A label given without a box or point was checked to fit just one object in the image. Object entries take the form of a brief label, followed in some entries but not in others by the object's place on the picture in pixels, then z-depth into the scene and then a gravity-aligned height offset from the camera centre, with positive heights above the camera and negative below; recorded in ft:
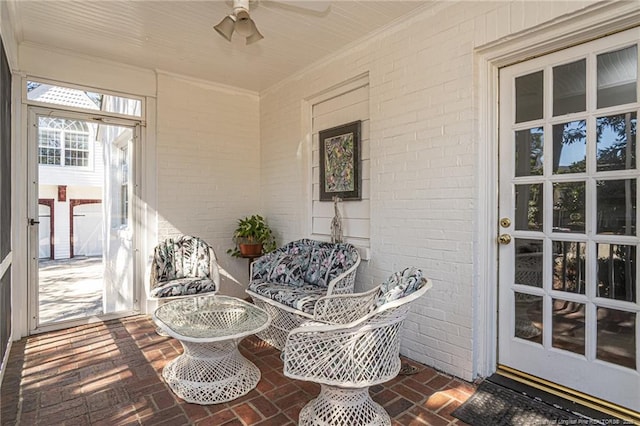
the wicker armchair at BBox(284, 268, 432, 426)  5.58 -2.39
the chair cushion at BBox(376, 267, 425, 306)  5.72 -1.30
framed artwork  11.00 +1.61
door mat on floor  6.28 -3.85
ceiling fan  6.75 +3.88
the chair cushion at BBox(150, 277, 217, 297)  10.17 -2.33
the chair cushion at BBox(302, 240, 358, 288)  10.07 -1.54
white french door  6.23 -0.17
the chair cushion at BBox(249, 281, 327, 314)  8.50 -2.26
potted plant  13.65 -1.15
